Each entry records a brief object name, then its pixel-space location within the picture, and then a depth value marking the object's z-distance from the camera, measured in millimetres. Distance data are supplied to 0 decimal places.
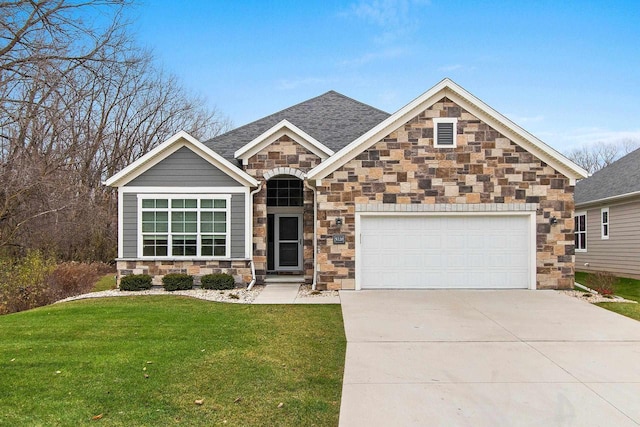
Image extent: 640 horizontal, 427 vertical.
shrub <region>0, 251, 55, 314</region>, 12281
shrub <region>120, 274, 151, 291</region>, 12742
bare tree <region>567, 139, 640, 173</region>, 47500
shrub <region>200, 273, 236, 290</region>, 12781
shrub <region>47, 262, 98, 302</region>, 13648
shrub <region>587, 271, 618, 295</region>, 11888
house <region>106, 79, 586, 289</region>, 12484
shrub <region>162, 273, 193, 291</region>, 12672
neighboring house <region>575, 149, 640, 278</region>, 16219
